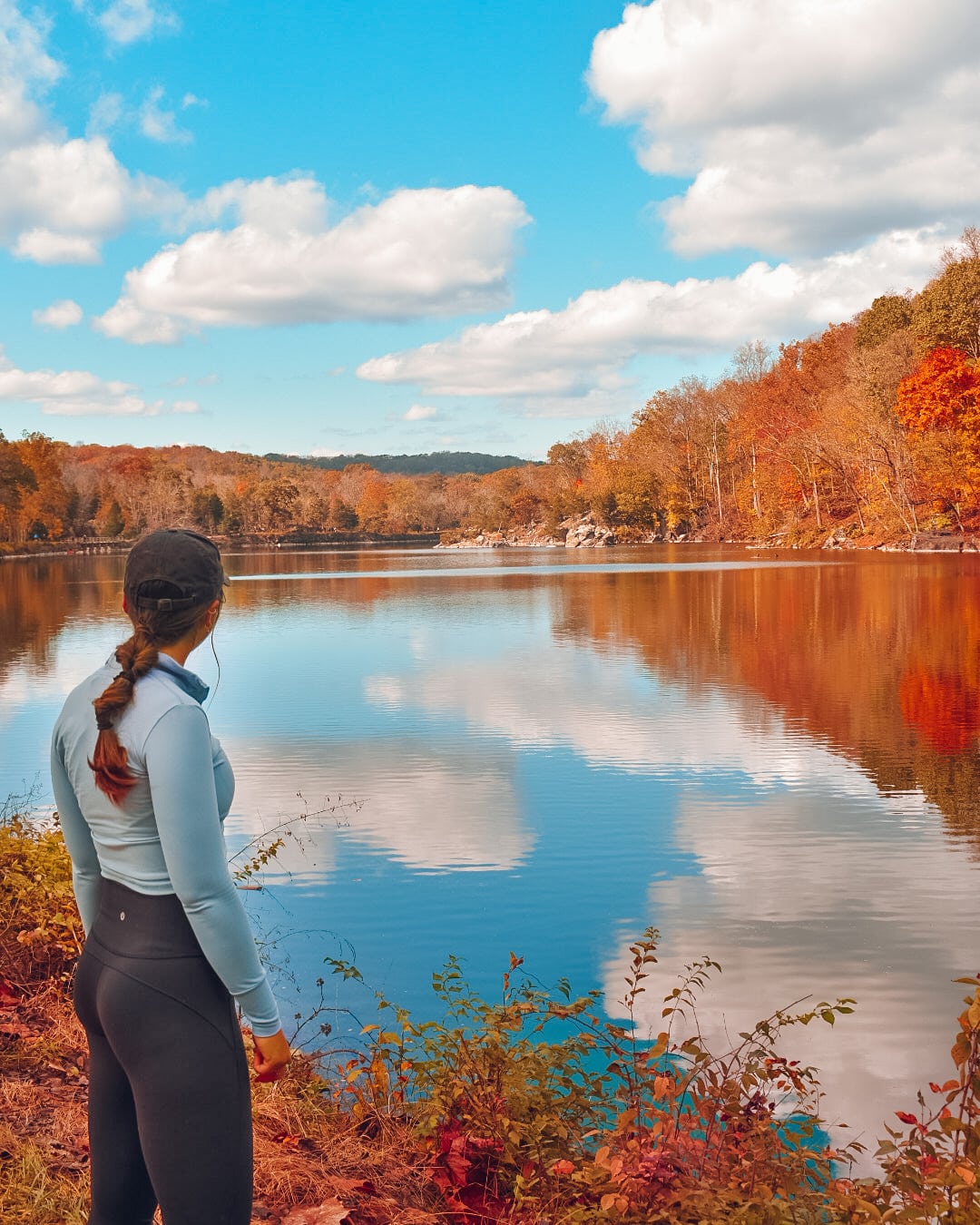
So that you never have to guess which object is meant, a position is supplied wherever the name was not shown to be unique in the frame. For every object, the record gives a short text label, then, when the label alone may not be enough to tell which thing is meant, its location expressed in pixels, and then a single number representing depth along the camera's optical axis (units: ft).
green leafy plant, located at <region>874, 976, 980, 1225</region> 9.39
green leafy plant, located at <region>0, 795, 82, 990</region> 17.87
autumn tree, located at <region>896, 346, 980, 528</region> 154.81
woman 7.05
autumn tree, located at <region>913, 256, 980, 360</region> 157.38
